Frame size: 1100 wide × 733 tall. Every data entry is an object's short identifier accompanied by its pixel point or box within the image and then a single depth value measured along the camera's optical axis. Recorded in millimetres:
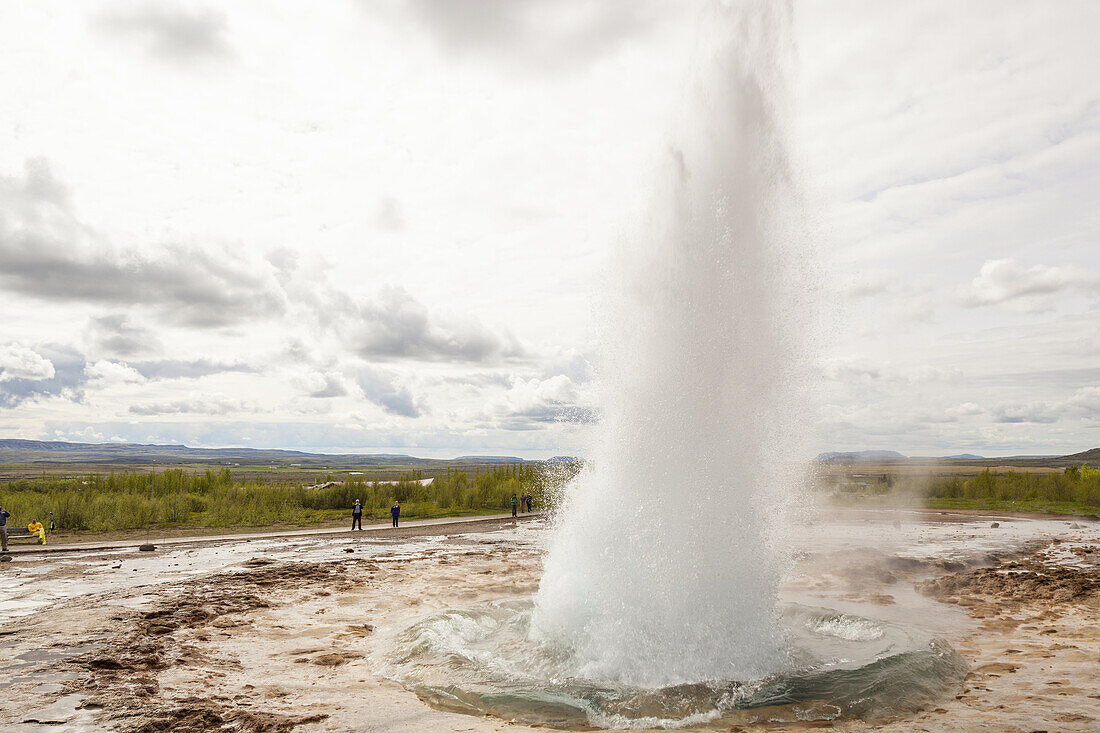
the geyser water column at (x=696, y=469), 8211
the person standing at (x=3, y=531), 19767
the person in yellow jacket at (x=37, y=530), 22141
